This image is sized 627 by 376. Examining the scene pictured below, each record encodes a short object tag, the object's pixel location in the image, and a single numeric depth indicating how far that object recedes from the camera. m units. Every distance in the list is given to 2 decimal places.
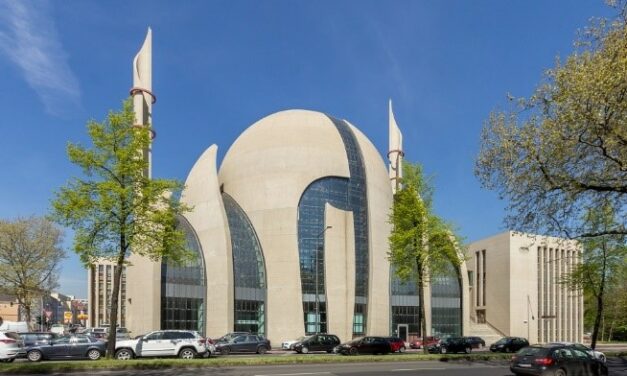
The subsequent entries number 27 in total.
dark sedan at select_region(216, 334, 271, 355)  33.38
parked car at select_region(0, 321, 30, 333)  49.69
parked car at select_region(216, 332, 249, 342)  34.92
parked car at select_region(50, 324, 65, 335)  69.75
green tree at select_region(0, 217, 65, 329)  47.62
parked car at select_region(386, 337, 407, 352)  34.69
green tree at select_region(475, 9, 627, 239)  13.12
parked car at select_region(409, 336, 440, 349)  45.22
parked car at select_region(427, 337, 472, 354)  39.09
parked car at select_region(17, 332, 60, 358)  26.09
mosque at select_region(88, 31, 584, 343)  44.59
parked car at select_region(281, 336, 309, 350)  38.94
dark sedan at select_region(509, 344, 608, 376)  17.31
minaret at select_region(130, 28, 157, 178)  41.91
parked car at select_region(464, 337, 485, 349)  43.12
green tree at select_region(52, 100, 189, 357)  22.89
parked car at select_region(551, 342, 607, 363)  26.13
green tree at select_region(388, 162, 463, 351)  31.52
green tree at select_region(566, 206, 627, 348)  34.72
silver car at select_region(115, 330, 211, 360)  25.09
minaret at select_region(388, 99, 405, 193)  59.97
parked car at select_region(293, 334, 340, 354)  35.98
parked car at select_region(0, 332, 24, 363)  23.50
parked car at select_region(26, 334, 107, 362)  24.91
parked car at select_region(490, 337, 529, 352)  41.34
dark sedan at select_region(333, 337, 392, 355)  32.33
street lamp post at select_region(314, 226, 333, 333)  48.14
